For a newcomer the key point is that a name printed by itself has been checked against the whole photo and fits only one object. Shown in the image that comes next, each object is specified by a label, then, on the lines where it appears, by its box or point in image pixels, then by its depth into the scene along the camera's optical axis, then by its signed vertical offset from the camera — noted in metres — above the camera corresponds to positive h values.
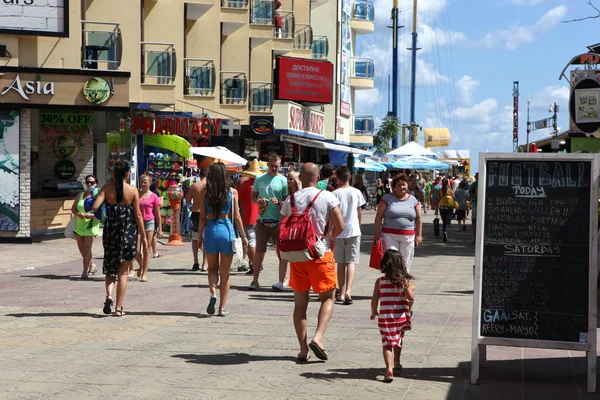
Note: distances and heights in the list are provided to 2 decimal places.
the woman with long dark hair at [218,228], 11.13 -0.63
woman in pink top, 16.33 -0.60
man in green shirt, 13.95 -0.49
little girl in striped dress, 8.05 -1.04
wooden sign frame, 7.61 -0.79
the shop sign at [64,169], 25.72 +0.00
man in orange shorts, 8.62 -0.86
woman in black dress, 11.48 -0.68
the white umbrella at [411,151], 41.91 +0.98
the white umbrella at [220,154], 24.40 +0.44
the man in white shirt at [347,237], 12.67 -0.81
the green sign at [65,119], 25.12 +1.28
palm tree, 78.56 +3.23
